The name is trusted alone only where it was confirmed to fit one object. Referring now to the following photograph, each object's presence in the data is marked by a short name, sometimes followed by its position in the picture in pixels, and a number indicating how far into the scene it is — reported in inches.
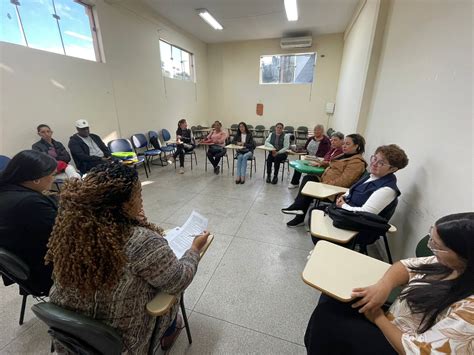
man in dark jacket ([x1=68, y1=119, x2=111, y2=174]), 136.4
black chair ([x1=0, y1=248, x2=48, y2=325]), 42.3
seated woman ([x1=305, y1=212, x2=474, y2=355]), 26.7
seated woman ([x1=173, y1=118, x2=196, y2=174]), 198.7
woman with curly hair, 28.7
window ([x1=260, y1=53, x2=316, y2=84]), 281.7
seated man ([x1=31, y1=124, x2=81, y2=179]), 119.6
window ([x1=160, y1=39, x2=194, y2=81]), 230.2
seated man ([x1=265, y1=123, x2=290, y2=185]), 170.1
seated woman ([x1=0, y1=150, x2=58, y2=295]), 44.0
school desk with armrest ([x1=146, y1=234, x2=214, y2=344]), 34.4
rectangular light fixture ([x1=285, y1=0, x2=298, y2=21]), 173.8
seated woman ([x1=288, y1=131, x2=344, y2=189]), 123.7
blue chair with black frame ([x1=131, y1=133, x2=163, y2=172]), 189.6
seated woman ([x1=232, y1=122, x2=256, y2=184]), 172.1
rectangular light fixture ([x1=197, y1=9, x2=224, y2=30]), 196.5
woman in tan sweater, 97.0
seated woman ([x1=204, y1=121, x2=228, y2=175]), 191.2
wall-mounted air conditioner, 255.5
